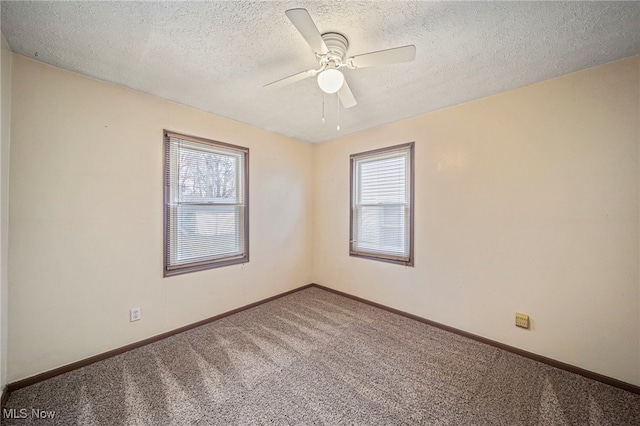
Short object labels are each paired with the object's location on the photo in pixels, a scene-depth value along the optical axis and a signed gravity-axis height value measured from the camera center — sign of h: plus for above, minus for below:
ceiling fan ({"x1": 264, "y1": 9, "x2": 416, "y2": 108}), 1.29 +0.98
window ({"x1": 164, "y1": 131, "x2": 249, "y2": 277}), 2.52 +0.09
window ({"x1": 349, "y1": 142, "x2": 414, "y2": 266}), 2.99 +0.13
